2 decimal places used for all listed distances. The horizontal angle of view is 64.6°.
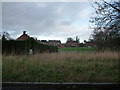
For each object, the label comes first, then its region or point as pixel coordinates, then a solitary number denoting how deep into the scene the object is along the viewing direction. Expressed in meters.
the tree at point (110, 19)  5.92
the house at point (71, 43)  77.66
